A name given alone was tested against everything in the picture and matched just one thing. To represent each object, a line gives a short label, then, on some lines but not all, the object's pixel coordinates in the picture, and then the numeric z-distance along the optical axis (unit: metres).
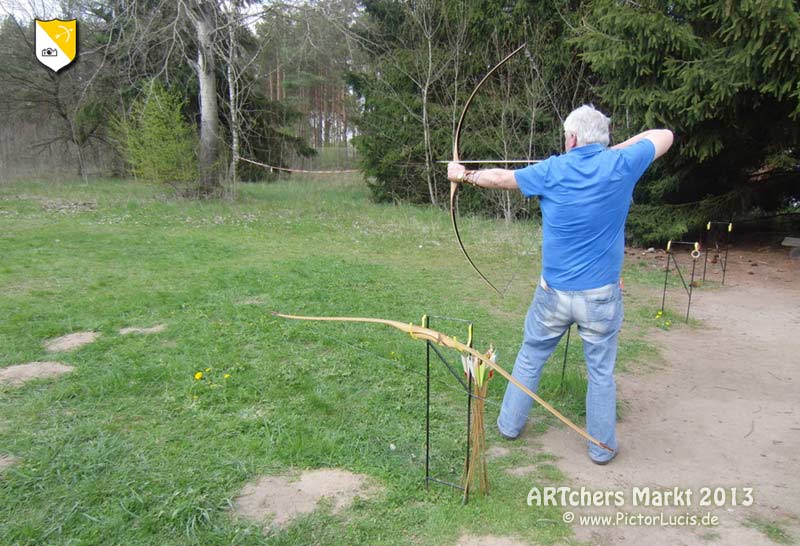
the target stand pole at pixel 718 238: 8.36
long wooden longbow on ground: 2.21
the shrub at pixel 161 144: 11.95
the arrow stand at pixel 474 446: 2.27
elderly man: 2.39
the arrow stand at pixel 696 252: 5.20
